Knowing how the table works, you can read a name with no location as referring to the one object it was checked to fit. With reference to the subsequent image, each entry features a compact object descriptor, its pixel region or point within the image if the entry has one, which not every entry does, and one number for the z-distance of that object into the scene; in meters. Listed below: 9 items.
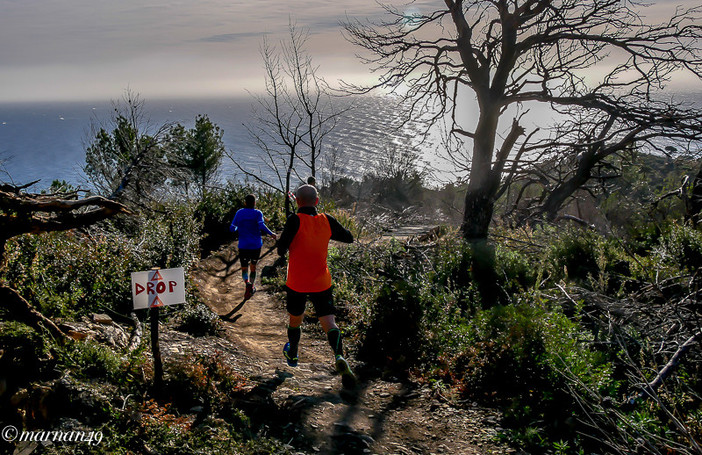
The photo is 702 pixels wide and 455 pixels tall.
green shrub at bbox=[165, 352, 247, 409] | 4.21
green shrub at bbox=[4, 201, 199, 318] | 5.15
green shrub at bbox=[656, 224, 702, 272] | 7.63
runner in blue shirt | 8.88
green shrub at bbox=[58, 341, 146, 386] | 4.03
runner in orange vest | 4.89
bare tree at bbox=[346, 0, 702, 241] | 10.20
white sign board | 4.08
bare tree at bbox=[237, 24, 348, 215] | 14.59
